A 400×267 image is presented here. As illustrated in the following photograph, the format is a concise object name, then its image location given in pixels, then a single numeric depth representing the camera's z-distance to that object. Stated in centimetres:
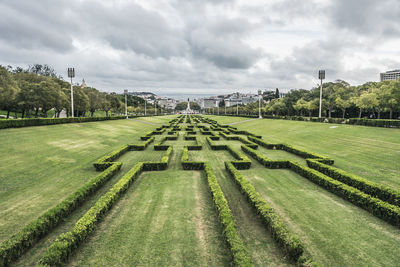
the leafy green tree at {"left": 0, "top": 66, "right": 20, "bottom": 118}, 3112
